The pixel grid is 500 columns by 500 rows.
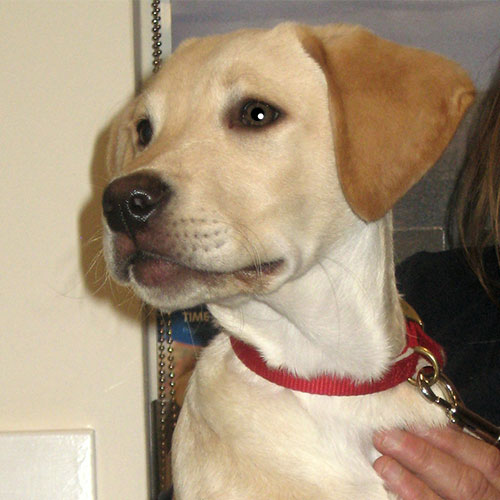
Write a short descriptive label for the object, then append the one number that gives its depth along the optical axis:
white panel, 2.14
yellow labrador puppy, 1.29
